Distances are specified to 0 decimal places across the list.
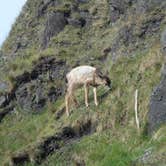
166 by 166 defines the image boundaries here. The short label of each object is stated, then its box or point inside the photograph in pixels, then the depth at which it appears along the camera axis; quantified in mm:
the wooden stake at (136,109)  24527
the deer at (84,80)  28698
